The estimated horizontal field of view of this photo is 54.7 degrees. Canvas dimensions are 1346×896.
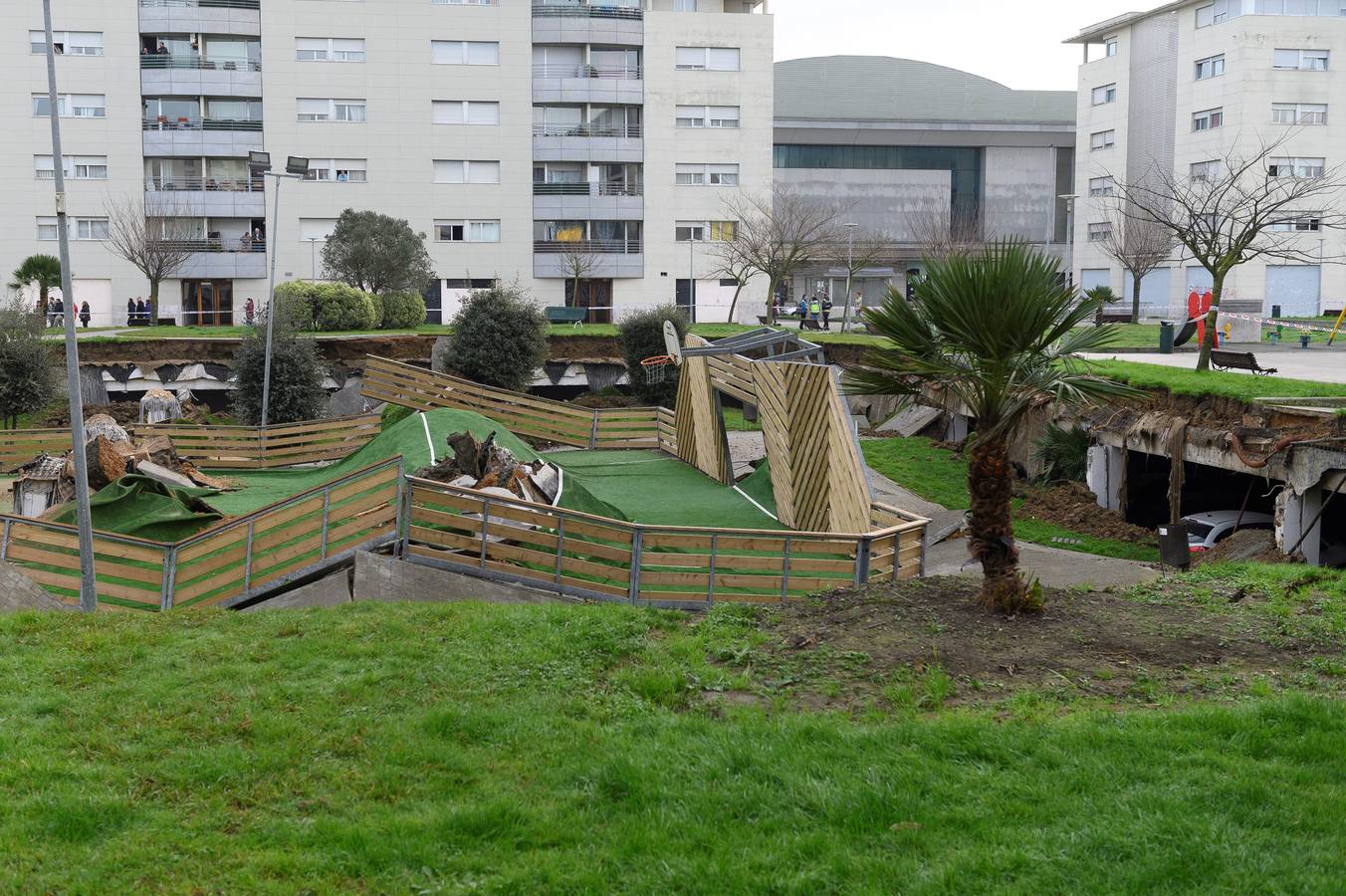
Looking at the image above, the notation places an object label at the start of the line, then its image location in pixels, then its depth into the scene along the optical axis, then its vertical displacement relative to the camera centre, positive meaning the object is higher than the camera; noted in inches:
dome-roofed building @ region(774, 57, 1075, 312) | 3440.0 +427.5
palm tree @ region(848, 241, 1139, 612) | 356.8 -9.8
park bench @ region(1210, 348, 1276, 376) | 967.0 -31.3
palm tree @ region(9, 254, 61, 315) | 1927.9 +60.1
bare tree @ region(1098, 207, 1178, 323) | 2394.2 +132.0
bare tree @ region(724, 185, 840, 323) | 2187.5 +150.9
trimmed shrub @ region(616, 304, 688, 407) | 1487.5 -35.3
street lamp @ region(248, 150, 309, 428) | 1189.7 +137.6
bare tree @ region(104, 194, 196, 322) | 2154.3 +132.0
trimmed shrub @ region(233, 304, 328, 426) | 1275.8 -67.7
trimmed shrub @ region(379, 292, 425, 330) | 1905.8 +5.5
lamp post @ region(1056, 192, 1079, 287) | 2980.3 +185.7
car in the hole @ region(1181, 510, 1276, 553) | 778.8 -124.4
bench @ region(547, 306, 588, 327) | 2345.0 +1.4
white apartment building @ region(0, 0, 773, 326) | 2308.1 +328.2
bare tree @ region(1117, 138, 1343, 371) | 2235.5 +234.4
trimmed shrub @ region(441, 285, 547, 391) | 1397.6 -29.6
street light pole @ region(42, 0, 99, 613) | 479.5 -48.6
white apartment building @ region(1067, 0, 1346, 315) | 2568.9 +434.9
